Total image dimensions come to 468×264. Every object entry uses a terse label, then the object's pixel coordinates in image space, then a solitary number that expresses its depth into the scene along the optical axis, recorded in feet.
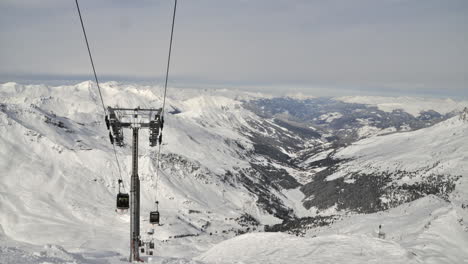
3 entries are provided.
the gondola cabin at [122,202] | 100.42
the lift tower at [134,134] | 92.58
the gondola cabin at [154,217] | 120.06
